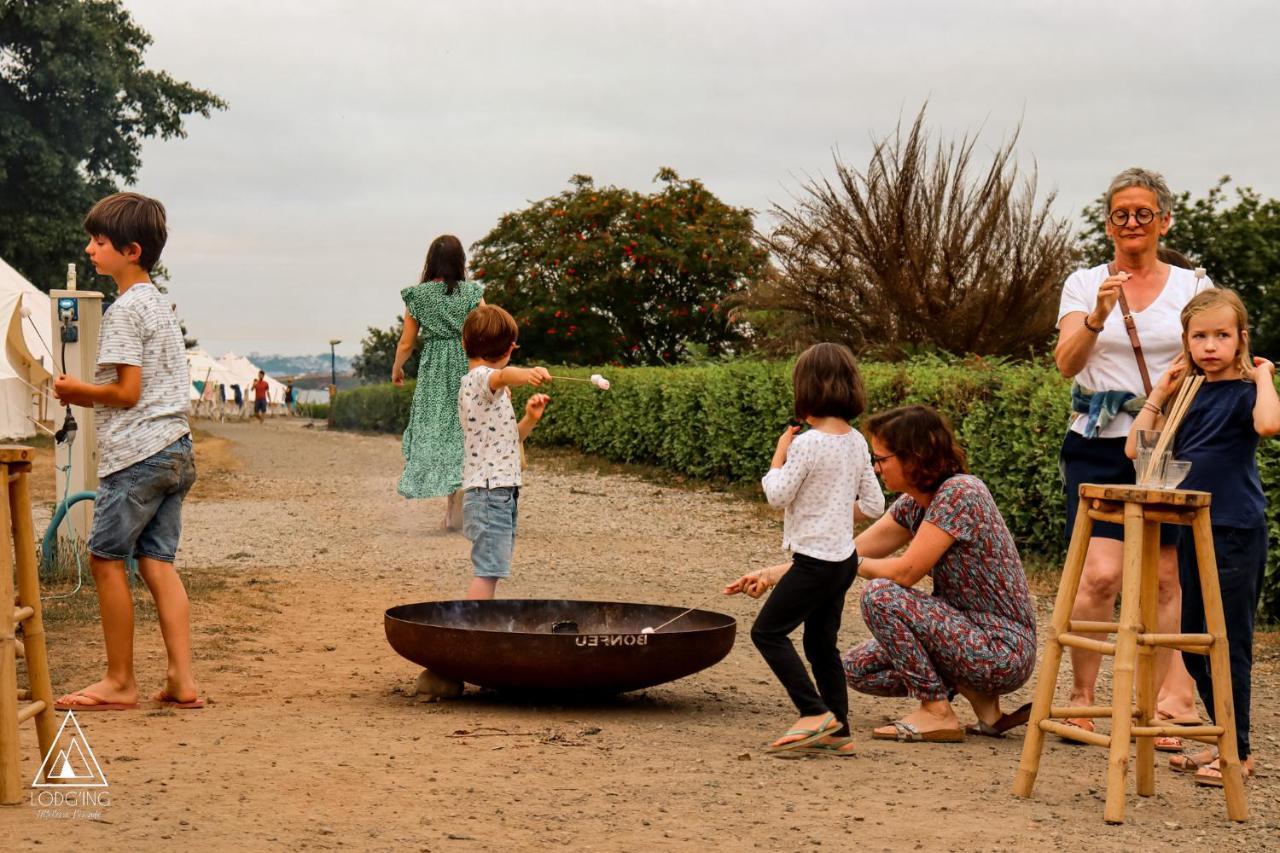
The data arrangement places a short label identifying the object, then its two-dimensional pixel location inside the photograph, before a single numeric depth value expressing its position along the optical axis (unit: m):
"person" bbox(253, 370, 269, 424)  52.97
